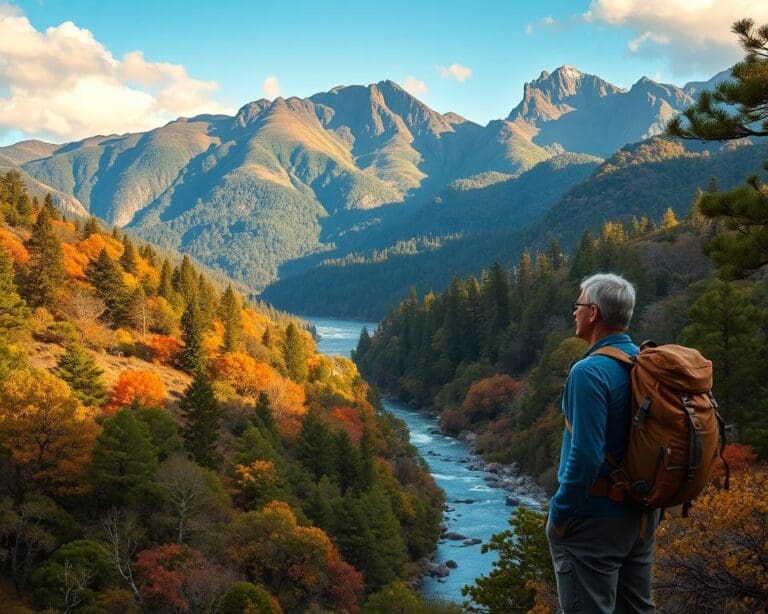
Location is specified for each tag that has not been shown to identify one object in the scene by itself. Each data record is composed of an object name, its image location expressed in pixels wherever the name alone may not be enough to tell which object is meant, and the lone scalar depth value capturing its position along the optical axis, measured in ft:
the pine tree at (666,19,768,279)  38.22
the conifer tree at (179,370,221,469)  143.13
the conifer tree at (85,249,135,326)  224.74
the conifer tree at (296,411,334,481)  171.22
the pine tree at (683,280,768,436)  111.55
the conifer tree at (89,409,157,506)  115.14
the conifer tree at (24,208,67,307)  199.11
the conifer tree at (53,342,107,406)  148.77
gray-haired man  16.29
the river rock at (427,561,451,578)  144.05
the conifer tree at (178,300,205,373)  222.89
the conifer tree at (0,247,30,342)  161.38
